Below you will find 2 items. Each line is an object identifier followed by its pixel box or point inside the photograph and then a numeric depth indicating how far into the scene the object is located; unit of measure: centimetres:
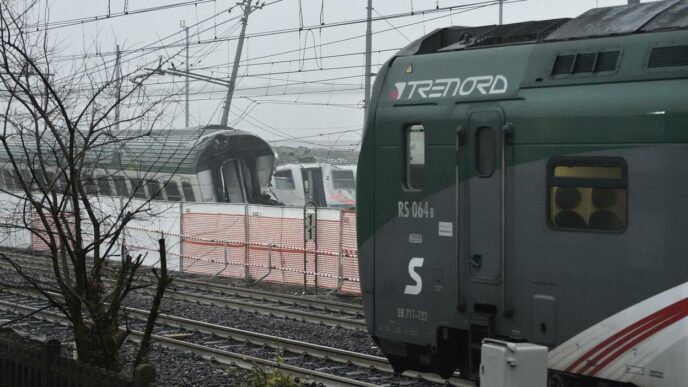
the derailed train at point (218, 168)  2944
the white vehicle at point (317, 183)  4588
